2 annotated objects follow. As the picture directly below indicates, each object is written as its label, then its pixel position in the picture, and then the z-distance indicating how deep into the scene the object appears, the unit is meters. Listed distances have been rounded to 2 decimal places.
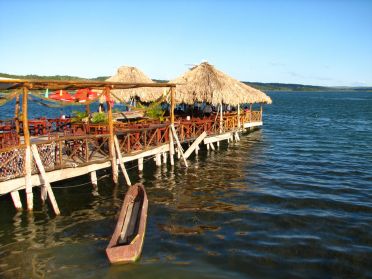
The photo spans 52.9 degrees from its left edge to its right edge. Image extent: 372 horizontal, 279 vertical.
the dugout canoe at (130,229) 8.40
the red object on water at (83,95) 18.67
